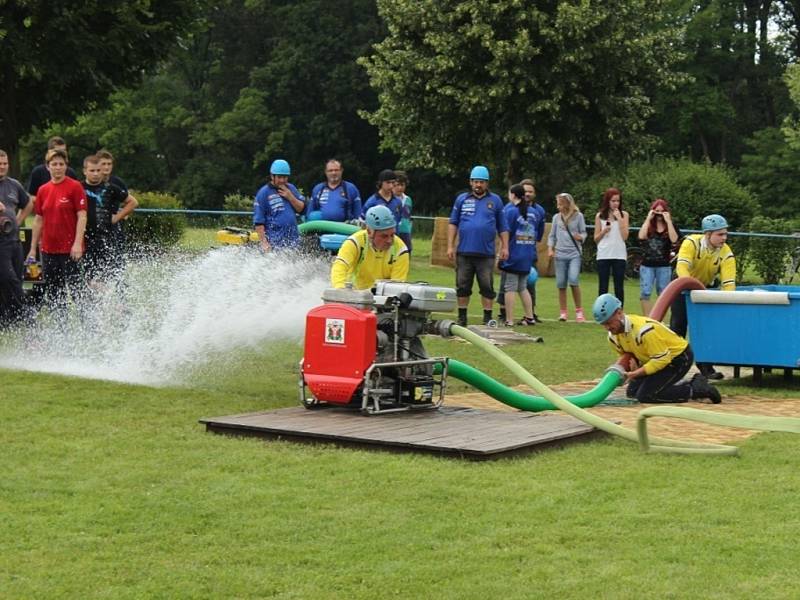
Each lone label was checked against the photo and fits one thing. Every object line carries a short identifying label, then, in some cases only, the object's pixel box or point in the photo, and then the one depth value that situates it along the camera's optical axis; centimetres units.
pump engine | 937
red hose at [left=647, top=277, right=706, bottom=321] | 1231
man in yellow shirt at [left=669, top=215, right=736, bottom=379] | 1282
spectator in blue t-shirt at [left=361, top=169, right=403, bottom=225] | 1662
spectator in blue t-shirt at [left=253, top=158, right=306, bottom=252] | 1495
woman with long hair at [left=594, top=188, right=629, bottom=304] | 1784
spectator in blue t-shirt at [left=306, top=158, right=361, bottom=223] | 1574
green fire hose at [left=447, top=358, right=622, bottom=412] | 1016
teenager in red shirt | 1288
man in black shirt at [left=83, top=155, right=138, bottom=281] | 1377
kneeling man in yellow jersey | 1104
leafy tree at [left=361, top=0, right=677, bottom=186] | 3756
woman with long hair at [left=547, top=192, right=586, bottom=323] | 1833
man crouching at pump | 1024
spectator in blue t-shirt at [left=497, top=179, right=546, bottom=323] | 1766
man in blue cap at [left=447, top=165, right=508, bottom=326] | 1638
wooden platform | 827
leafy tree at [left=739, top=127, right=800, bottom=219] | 5775
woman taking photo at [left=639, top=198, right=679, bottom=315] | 1622
